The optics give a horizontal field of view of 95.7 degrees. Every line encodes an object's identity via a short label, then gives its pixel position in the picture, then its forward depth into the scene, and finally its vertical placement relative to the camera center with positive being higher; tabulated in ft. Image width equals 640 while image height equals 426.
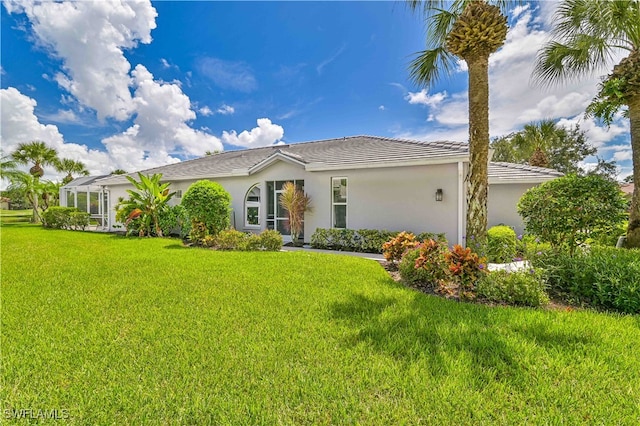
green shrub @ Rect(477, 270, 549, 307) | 19.66 -5.54
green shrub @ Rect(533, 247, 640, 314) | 18.57 -4.79
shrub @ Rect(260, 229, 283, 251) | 40.19 -4.19
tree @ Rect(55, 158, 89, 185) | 123.24 +19.79
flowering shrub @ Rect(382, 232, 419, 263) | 30.50 -3.88
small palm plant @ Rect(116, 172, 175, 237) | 54.85 +0.96
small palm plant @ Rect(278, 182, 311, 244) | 46.09 +0.89
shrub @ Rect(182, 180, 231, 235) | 47.98 +0.95
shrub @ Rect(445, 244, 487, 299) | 21.07 -4.50
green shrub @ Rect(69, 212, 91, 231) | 74.38 -1.88
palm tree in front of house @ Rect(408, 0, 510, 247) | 24.49 +12.59
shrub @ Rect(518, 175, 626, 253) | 22.27 -0.08
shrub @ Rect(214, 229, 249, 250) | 41.14 -4.14
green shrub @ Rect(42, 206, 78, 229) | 76.18 -1.11
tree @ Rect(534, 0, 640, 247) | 29.01 +17.25
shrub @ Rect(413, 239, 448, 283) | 22.88 -4.19
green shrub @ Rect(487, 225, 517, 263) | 33.22 -4.35
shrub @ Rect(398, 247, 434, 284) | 23.84 -5.22
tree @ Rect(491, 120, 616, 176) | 89.04 +22.31
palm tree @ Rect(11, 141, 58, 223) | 102.05 +20.72
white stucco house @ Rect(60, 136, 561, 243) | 37.93 +4.12
